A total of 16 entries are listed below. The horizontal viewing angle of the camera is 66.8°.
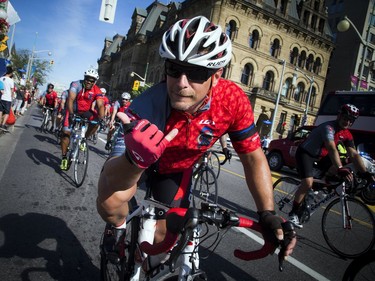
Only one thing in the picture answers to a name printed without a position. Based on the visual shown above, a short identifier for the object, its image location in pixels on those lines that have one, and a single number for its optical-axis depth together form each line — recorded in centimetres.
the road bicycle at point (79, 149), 548
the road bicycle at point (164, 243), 127
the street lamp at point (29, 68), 5028
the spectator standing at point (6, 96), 888
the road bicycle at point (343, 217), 402
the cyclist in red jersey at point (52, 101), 1334
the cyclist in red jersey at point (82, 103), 601
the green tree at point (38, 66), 6242
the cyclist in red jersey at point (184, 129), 141
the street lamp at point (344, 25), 1370
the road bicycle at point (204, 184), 573
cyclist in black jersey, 448
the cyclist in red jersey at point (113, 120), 997
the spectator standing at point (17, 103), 1566
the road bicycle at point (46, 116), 1334
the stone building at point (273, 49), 3575
